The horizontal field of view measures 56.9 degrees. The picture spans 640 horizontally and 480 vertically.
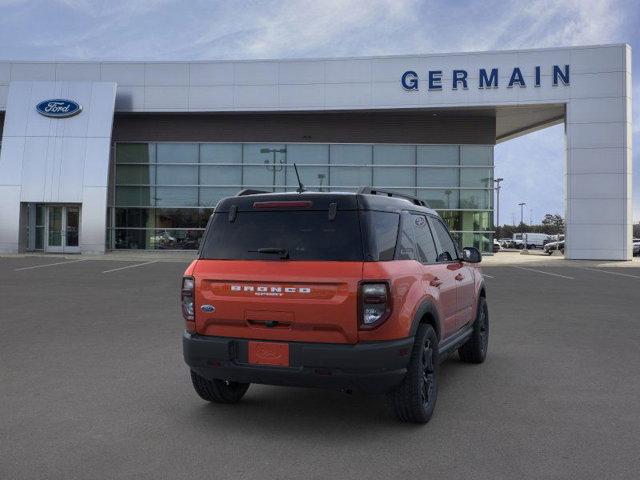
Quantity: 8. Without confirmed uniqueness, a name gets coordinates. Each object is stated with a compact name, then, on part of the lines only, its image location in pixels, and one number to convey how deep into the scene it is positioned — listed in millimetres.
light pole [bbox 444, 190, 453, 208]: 29641
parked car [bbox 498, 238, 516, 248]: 64288
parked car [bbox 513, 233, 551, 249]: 56678
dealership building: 27109
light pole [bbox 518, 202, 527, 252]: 54250
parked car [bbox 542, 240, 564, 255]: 39312
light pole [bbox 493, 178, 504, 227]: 80600
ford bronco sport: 4043
